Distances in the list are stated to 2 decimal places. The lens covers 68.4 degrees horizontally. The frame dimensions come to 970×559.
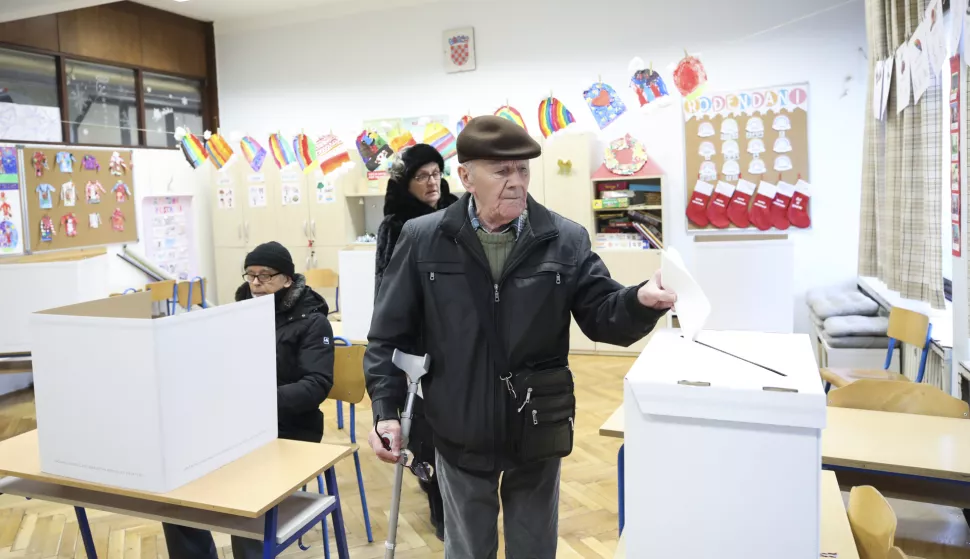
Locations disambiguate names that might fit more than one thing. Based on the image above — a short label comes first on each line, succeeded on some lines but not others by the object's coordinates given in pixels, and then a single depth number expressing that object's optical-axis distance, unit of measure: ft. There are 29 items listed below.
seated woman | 9.00
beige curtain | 11.03
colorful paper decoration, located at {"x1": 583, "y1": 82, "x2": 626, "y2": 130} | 17.62
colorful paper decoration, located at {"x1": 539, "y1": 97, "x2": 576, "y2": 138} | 19.16
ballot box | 3.54
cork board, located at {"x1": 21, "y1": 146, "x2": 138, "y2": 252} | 19.80
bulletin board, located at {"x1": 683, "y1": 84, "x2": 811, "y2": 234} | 20.27
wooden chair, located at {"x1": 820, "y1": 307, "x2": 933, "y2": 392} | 11.33
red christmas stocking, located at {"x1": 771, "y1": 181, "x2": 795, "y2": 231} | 20.52
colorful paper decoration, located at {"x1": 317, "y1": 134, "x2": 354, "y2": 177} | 21.09
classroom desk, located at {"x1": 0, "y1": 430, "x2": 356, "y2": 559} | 6.28
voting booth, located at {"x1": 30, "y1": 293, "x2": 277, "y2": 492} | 6.22
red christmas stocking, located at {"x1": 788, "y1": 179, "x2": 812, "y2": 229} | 20.36
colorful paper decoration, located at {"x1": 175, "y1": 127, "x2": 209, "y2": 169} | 23.15
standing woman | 9.73
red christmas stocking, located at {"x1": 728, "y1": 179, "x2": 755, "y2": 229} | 20.92
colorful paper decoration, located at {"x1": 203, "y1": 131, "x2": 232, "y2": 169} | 23.07
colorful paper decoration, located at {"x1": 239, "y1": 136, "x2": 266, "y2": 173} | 23.35
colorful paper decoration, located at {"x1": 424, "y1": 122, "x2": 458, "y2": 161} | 19.56
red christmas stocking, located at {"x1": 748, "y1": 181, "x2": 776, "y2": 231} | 20.70
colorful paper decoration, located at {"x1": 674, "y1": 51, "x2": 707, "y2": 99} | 15.49
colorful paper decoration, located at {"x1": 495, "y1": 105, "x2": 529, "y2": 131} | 19.29
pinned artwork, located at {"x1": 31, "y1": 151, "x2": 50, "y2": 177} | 19.69
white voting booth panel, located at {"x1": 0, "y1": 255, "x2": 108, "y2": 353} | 12.51
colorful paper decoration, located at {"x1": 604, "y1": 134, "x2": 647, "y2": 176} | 21.61
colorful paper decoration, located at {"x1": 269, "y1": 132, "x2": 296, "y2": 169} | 22.58
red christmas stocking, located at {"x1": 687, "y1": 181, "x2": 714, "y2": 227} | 21.39
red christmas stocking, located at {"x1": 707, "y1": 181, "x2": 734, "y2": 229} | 21.18
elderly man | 5.68
